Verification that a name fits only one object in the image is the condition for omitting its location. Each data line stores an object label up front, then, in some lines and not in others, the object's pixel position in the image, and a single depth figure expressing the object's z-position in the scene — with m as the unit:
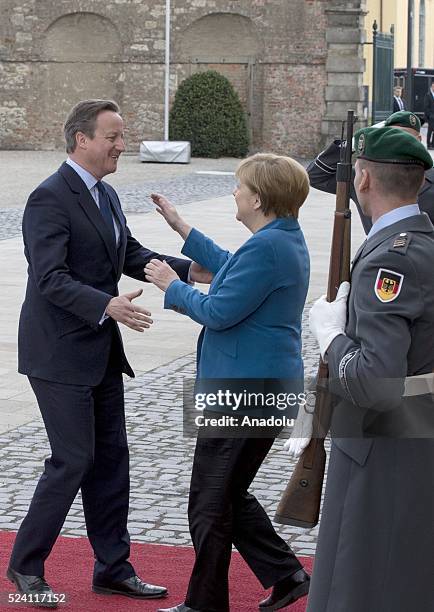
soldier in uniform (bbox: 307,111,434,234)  6.23
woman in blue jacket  4.26
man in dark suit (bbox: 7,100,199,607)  4.64
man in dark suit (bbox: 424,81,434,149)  34.06
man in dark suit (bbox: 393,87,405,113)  33.00
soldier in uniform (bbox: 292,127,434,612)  3.42
